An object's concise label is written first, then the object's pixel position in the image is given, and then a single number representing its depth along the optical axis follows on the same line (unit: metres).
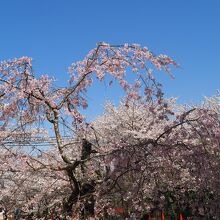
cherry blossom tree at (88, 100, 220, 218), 5.53
